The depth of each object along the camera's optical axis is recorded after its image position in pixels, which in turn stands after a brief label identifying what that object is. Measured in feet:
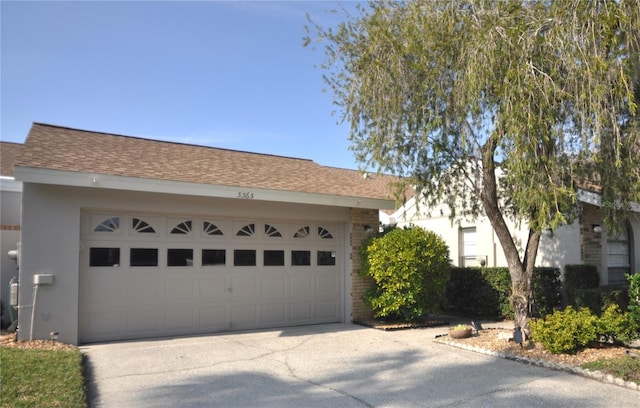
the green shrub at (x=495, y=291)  40.91
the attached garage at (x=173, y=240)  29.32
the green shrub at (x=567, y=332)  26.21
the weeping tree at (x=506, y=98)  23.75
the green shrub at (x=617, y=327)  26.91
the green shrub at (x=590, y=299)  36.42
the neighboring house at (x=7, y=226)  36.90
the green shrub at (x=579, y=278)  41.93
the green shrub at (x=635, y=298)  29.94
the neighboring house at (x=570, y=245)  44.65
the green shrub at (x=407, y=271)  36.50
